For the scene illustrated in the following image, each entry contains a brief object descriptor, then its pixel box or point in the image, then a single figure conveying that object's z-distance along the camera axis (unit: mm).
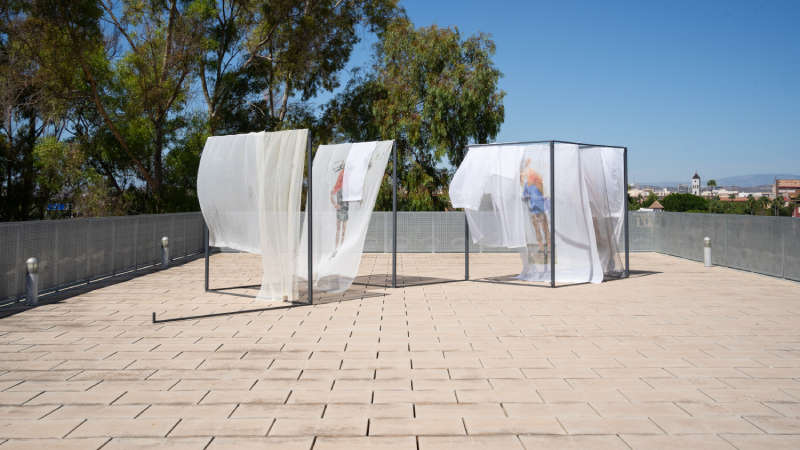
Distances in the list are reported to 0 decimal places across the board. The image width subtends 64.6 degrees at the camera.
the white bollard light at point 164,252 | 14758
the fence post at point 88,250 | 11648
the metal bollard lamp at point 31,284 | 9148
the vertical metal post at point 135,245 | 13859
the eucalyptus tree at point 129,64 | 20609
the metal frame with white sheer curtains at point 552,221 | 10711
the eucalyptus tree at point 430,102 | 26969
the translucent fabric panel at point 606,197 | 11867
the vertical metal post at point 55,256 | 10484
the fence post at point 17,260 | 9346
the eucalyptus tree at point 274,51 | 28328
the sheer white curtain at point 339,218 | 9977
